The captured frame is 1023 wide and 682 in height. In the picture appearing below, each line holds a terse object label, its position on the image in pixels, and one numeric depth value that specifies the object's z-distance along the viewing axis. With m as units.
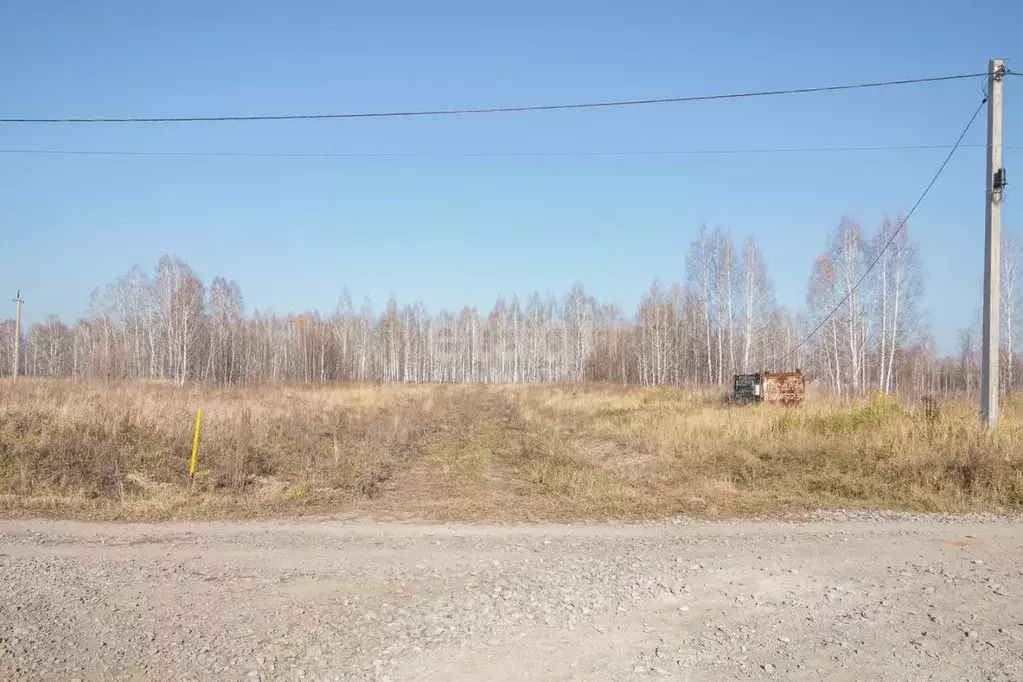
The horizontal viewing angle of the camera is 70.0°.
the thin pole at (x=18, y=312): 44.28
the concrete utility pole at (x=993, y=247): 12.51
